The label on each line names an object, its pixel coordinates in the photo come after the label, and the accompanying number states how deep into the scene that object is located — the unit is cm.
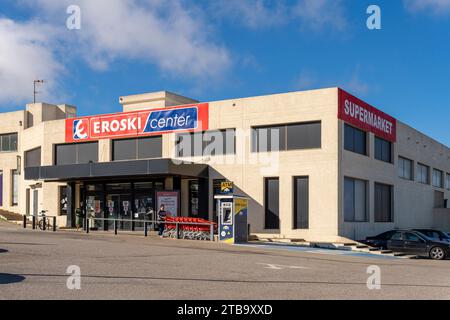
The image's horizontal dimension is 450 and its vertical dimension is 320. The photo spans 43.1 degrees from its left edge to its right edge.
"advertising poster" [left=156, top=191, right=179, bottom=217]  3147
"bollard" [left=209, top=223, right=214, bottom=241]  2581
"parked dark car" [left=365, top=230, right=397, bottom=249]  2721
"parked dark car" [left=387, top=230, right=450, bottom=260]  2453
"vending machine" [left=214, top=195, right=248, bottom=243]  2516
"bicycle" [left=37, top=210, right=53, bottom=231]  3104
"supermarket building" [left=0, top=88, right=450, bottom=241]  2900
